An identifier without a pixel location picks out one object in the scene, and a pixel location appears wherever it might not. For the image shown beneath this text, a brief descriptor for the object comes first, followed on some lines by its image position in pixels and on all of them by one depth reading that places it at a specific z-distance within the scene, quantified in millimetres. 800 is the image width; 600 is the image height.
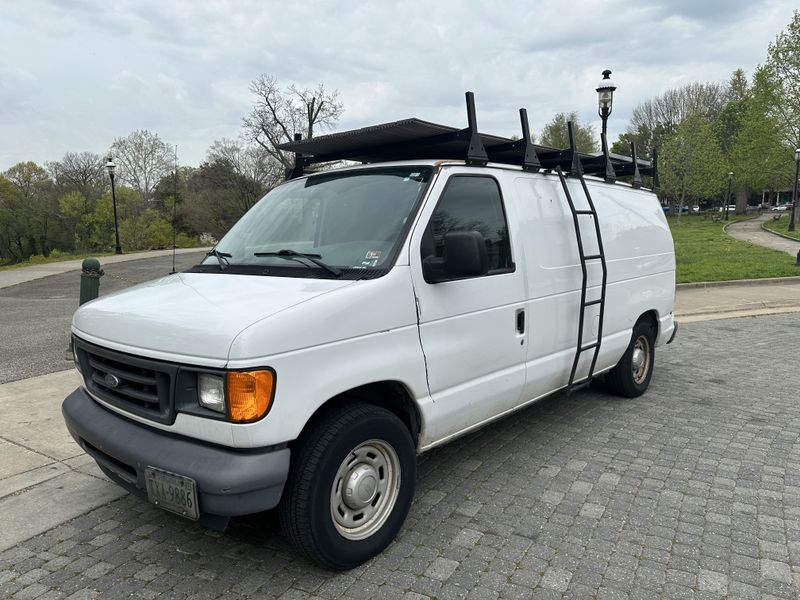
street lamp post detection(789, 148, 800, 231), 35625
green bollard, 6500
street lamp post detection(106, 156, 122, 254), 28606
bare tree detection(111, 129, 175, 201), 52812
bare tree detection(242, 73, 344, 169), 41781
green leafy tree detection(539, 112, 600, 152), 55312
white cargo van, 2498
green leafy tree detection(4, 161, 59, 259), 50281
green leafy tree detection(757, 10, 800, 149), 37781
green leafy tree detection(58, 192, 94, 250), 49688
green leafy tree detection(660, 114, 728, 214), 51219
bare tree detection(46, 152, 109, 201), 54406
